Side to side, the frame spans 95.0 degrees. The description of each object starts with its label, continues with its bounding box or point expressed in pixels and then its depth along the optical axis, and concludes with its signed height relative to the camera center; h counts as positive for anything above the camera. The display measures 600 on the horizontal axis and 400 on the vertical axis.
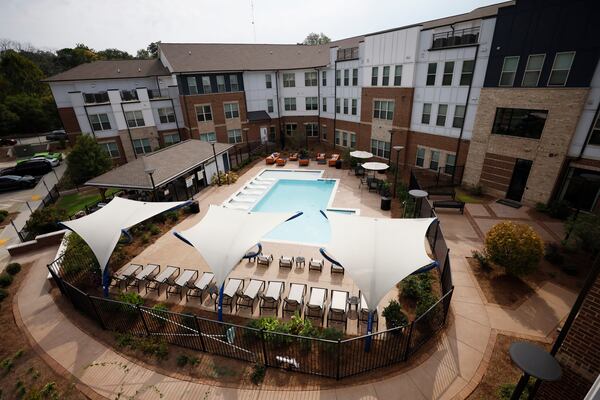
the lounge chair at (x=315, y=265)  13.00 -7.61
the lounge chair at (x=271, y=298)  10.91 -7.54
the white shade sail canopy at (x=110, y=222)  11.77 -5.22
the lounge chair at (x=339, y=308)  10.11 -7.43
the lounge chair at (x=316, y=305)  10.35 -7.48
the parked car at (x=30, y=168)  32.03 -6.94
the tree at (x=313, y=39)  89.89 +16.70
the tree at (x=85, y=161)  24.47 -4.90
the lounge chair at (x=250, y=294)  10.98 -7.47
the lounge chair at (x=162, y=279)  12.22 -7.52
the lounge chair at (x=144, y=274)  12.49 -7.50
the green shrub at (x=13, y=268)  14.20 -7.87
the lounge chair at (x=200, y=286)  11.77 -7.59
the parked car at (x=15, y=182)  28.18 -7.44
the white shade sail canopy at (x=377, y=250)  8.95 -5.35
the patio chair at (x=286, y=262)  13.35 -7.64
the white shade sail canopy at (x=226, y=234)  10.27 -5.31
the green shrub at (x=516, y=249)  10.93 -6.18
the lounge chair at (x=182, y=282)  12.01 -7.55
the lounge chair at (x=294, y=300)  10.80 -7.57
